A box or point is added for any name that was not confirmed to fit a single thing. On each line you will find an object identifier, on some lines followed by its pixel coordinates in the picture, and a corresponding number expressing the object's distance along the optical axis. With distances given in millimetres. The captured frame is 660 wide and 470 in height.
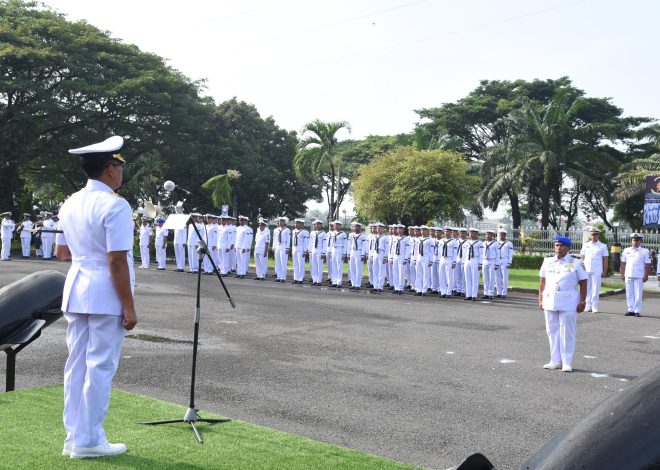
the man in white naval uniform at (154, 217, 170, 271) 25275
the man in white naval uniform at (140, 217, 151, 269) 26469
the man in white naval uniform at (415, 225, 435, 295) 19969
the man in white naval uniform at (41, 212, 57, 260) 28489
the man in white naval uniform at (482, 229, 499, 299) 19266
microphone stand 5350
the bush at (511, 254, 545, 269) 33844
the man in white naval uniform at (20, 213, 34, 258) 29680
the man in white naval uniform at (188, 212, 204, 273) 24592
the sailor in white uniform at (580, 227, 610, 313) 16641
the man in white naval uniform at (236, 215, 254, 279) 23808
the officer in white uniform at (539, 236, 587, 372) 8766
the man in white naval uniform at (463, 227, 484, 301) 18938
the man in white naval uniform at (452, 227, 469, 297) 19703
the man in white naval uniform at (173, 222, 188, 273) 25156
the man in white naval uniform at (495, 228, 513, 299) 19609
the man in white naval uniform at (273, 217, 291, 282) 22625
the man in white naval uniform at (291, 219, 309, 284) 22281
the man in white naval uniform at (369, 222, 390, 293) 20562
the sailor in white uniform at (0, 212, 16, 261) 27906
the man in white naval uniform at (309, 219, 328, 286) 21938
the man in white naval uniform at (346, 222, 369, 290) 20784
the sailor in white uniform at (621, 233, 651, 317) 16047
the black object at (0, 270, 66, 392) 5809
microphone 5191
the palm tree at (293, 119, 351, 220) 37281
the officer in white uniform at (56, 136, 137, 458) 4387
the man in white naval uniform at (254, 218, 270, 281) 23047
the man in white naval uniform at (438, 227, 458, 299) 19562
